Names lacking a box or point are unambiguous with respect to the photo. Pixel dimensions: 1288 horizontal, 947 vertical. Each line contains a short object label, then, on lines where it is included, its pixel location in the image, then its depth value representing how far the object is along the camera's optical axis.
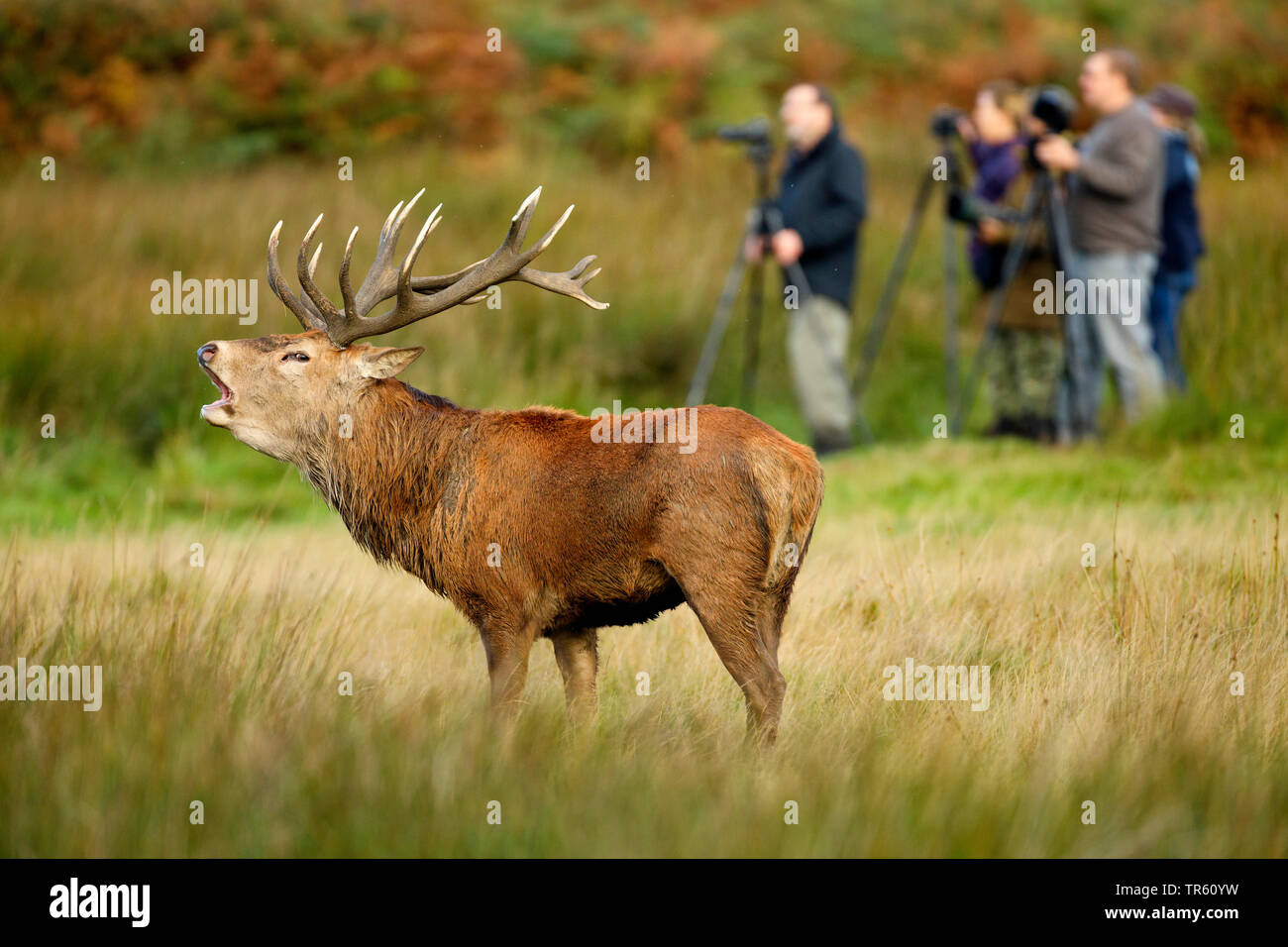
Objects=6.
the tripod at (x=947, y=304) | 11.01
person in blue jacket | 11.38
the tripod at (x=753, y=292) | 11.13
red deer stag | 4.79
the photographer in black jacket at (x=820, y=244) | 10.99
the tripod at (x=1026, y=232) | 10.85
